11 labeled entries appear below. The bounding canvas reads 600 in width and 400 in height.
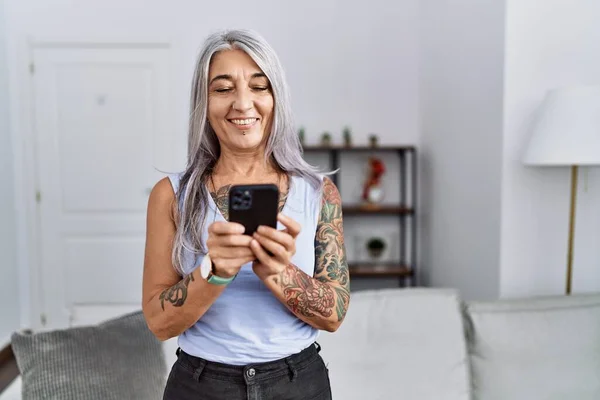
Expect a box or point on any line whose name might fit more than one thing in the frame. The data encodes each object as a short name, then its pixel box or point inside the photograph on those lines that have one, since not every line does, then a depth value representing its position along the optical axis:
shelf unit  3.94
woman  0.97
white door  4.18
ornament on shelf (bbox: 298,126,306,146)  4.12
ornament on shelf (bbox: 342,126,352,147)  4.05
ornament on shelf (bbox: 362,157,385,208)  4.00
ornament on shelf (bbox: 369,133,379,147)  4.00
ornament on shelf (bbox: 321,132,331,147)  4.04
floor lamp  2.12
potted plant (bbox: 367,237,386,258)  4.04
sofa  1.80
